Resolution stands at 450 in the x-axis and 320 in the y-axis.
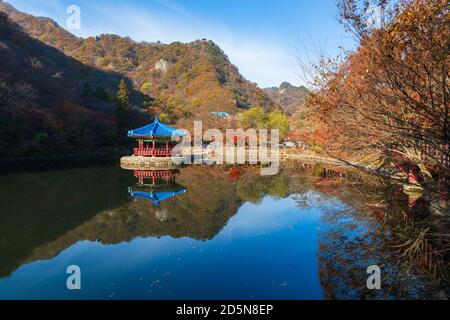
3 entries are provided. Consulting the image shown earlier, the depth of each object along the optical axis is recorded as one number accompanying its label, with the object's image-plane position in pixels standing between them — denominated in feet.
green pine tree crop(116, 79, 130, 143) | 99.55
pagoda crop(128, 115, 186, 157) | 64.28
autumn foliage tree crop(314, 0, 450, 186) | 12.07
